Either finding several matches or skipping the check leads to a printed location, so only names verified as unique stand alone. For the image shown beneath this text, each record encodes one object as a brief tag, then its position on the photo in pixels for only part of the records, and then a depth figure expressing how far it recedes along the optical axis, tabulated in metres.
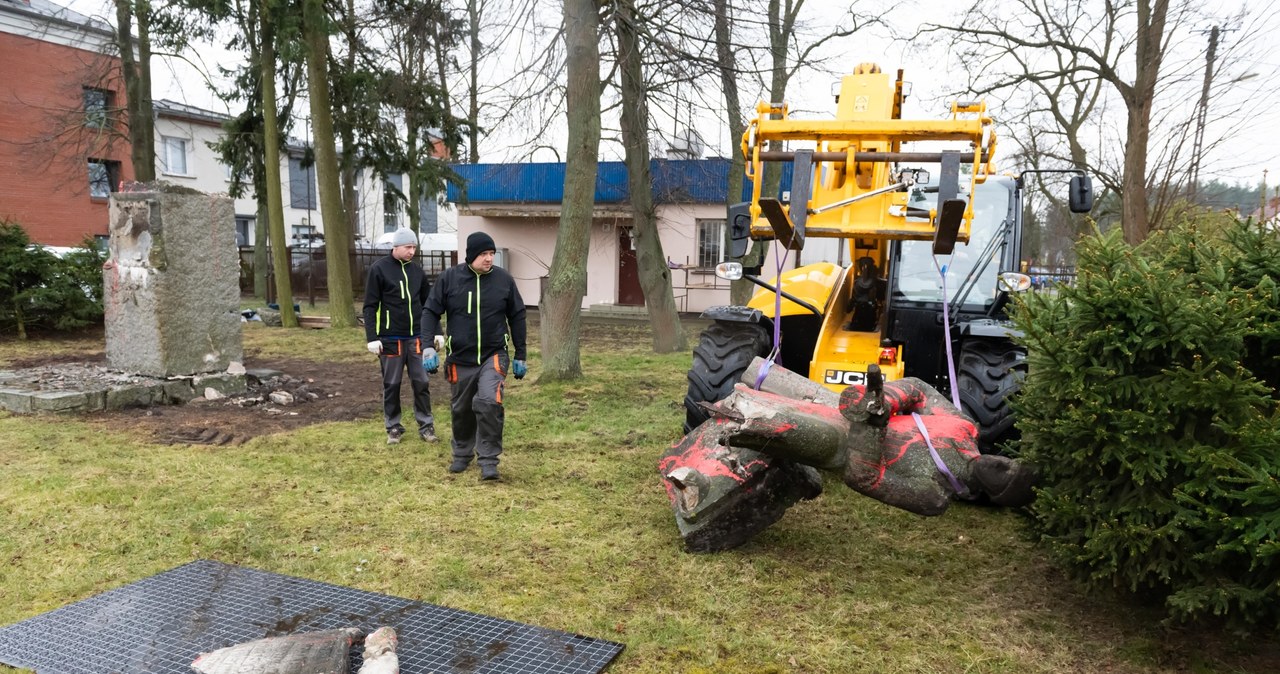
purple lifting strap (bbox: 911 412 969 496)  3.80
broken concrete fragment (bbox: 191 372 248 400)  8.58
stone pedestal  8.27
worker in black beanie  5.69
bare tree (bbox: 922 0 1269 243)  11.41
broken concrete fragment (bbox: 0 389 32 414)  7.66
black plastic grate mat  3.23
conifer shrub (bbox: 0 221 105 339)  12.45
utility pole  10.91
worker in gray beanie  6.60
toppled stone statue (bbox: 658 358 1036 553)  3.78
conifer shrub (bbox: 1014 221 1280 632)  2.96
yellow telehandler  4.76
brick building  25.27
